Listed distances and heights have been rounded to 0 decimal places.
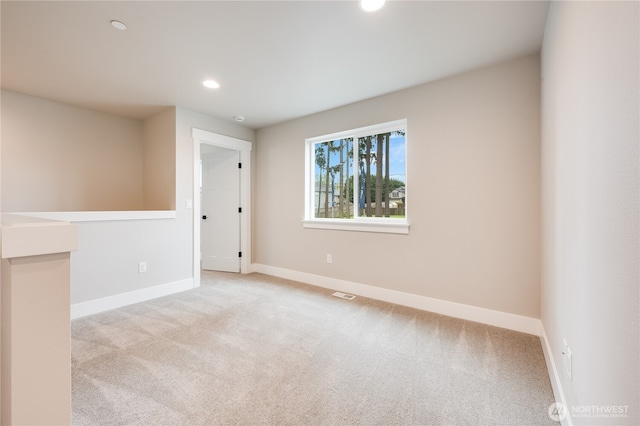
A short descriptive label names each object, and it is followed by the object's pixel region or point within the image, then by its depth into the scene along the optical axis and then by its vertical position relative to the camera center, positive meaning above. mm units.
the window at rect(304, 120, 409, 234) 3230 +426
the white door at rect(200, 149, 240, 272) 4539 +36
